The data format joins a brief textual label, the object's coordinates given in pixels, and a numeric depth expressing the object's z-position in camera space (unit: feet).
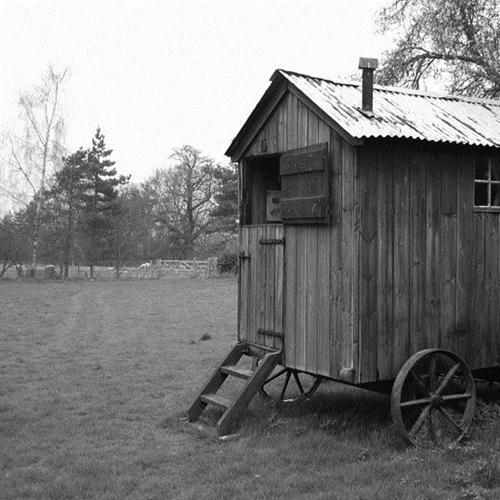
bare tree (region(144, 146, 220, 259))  178.50
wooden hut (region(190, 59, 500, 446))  24.81
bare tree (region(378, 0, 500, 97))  67.36
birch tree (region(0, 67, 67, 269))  132.87
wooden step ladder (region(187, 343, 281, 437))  26.61
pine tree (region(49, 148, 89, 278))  135.85
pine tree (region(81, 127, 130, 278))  141.28
